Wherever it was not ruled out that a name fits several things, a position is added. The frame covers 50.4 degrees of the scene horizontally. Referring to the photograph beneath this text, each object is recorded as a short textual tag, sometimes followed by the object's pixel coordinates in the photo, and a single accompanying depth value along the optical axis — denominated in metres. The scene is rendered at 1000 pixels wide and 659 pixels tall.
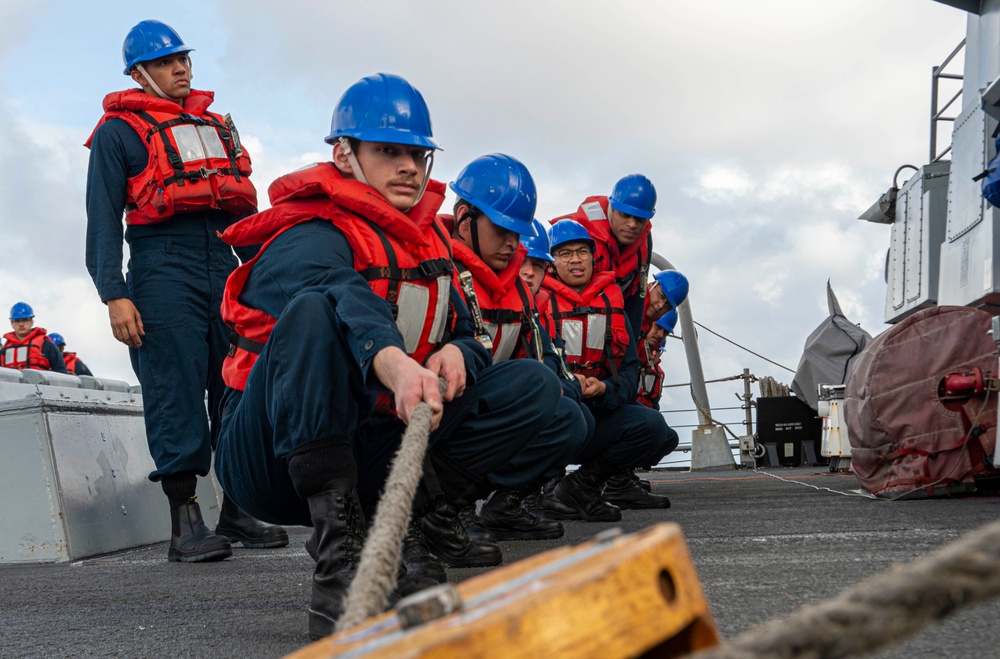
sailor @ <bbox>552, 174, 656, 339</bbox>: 6.11
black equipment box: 12.36
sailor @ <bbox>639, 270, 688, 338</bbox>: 8.06
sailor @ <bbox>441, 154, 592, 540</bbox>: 4.02
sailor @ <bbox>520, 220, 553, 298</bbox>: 4.93
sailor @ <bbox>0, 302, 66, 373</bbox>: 13.10
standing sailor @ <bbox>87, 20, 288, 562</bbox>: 3.71
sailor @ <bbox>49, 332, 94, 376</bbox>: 16.42
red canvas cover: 5.08
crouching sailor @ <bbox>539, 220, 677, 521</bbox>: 5.27
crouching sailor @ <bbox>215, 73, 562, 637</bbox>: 2.01
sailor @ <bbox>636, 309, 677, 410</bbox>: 7.53
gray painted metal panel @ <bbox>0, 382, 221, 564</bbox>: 4.18
